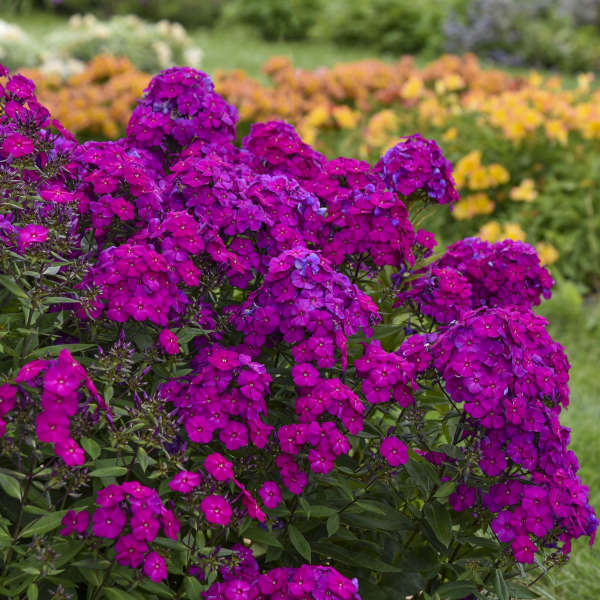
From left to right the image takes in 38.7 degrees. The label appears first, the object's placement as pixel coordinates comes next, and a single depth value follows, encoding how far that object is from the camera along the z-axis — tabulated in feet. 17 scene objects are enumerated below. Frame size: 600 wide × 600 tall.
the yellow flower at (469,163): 19.52
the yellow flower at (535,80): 23.82
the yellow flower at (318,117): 23.45
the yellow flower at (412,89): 23.98
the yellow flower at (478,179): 19.76
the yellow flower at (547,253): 18.35
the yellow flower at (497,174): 19.77
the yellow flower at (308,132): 22.63
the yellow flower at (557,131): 20.44
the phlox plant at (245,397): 6.01
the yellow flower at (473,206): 20.22
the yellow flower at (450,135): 20.75
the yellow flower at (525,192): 20.03
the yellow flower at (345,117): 23.43
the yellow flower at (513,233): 17.92
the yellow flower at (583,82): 22.98
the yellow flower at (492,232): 18.51
